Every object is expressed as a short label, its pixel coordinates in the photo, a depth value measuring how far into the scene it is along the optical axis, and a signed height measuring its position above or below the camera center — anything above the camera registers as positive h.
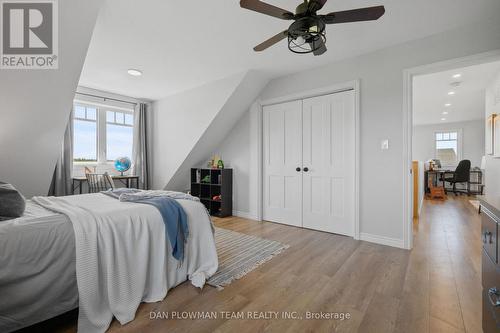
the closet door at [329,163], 3.22 +0.02
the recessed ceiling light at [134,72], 3.47 +1.40
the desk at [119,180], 3.96 -0.32
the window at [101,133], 4.27 +0.62
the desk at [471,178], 7.34 -0.44
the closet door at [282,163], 3.73 +0.03
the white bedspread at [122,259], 1.43 -0.66
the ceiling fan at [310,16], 1.57 +1.05
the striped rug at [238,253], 2.10 -0.99
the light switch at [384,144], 2.88 +0.25
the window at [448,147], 8.27 +0.64
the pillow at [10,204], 1.48 -0.26
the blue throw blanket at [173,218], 1.82 -0.43
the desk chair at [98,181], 3.81 -0.27
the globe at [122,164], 4.49 +0.01
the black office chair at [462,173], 6.84 -0.25
